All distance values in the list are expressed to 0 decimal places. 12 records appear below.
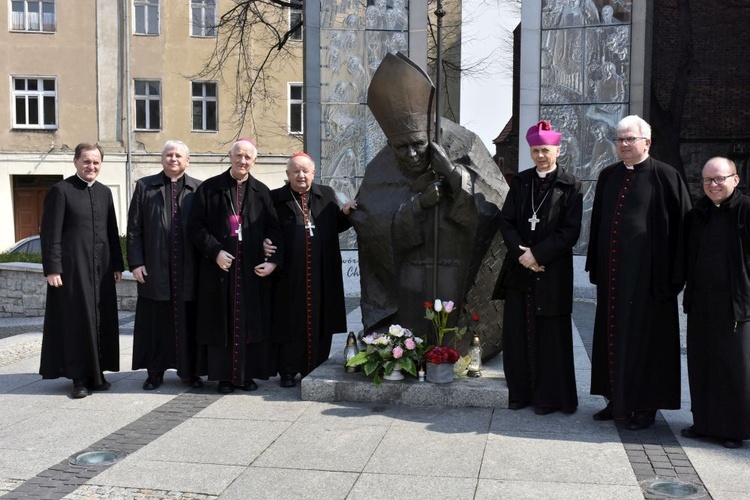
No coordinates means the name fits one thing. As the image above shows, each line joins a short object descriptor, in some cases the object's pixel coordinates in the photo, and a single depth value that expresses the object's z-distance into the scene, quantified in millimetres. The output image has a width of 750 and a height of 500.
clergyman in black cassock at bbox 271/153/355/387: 6383
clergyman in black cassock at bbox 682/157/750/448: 4742
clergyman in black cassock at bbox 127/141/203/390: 6254
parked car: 15936
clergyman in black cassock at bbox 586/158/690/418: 5125
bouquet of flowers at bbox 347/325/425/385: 5762
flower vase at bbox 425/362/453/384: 5715
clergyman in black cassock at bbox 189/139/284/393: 6152
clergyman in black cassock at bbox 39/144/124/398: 6129
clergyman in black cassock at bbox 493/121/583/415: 5434
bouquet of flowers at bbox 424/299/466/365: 5676
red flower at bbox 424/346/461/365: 5668
